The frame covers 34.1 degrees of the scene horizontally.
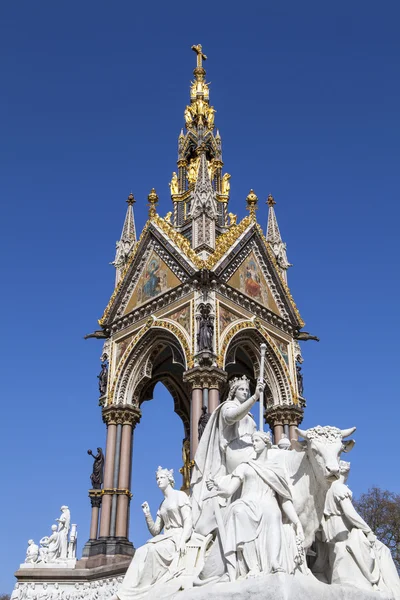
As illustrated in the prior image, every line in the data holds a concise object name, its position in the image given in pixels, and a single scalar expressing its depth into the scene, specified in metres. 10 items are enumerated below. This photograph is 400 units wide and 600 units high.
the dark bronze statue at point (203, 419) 18.91
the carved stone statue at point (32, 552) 19.89
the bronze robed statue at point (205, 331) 20.80
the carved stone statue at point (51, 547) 20.14
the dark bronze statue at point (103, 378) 23.82
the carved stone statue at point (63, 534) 20.34
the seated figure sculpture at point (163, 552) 5.12
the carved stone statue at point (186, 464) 21.81
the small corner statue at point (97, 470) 22.06
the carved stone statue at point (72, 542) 20.58
